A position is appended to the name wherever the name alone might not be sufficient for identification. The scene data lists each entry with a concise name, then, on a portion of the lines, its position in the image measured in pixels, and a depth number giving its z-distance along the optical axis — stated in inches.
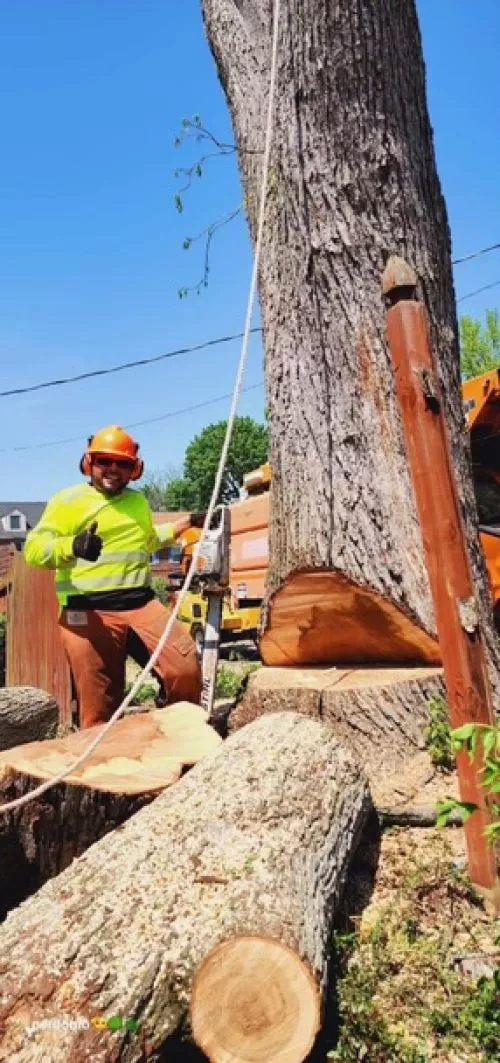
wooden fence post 97.2
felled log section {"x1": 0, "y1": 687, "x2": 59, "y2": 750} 223.3
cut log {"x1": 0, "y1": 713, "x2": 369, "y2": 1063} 71.6
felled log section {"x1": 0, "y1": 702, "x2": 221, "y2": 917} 115.2
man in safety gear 172.1
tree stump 126.9
